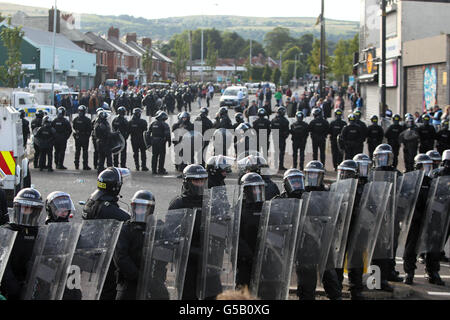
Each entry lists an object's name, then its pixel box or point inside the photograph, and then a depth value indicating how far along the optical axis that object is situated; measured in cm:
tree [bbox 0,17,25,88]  4366
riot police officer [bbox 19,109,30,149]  1948
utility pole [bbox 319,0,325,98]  3884
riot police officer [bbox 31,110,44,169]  1966
